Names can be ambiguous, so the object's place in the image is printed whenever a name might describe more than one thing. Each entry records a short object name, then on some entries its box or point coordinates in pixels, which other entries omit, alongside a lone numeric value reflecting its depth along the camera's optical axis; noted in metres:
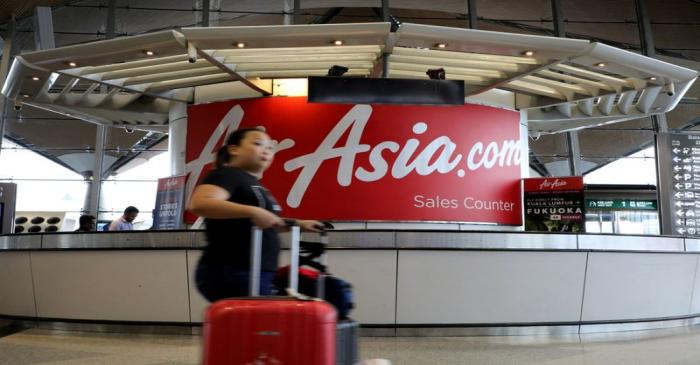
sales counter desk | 5.78
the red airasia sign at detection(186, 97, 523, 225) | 8.60
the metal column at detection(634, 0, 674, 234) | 13.82
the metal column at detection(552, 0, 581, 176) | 14.79
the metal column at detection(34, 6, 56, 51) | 11.12
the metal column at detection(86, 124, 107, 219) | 15.58
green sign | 17.42
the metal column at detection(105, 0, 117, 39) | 13.67
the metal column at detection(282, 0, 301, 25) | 13.72
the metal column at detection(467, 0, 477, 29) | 13.34
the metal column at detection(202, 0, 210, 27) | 13.80
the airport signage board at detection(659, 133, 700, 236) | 9.61
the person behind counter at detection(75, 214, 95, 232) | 9.67
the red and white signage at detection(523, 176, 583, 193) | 9.24
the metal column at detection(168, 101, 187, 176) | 9.38
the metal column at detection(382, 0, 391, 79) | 7.53
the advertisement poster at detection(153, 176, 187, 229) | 9.07
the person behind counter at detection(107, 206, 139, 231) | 9.43
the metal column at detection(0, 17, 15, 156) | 12.53
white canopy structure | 6.81
